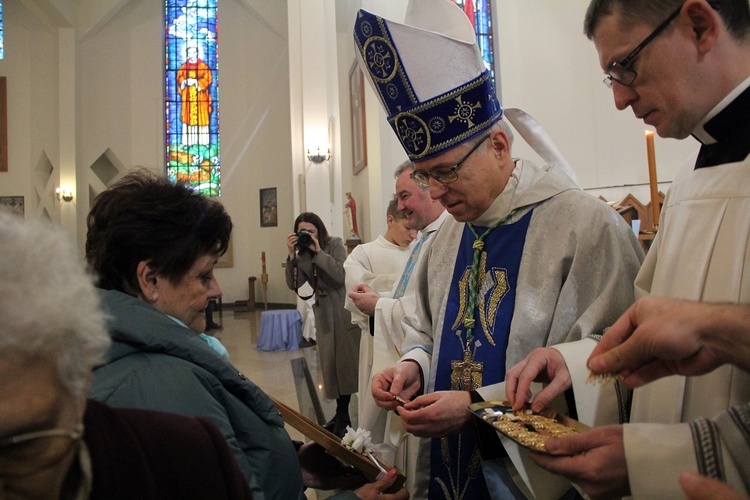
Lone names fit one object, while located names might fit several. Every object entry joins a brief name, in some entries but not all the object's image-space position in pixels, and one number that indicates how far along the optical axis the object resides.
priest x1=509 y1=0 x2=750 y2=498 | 0.95
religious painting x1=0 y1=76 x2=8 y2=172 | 13.84
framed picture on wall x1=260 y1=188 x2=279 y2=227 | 14.77
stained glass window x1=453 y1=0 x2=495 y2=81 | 10.14
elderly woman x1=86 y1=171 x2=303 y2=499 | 1.16
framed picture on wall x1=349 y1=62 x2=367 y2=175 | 9.29
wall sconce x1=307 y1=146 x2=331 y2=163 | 9.19
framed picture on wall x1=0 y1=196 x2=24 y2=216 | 13.91
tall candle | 2.67
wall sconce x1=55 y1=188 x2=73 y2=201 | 13.04
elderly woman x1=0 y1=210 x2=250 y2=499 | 0.60
